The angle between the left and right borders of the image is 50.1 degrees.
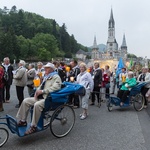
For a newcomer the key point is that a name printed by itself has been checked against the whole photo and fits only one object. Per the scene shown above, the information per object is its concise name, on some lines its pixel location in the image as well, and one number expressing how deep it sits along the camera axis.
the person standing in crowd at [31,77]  6.24
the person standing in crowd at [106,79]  7.69
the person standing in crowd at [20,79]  5.79
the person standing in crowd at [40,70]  6.32
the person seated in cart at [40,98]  3.49
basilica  98.34
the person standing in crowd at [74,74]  6.30
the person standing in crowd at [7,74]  6.47
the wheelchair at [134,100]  5.94
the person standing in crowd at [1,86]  5.43
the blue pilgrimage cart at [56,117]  3.35
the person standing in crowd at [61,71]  6.78
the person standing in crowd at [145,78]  6.33
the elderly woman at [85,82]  5.13
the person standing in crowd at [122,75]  8.39
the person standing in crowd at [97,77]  6.54
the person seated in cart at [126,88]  5.91
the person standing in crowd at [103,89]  7.61
